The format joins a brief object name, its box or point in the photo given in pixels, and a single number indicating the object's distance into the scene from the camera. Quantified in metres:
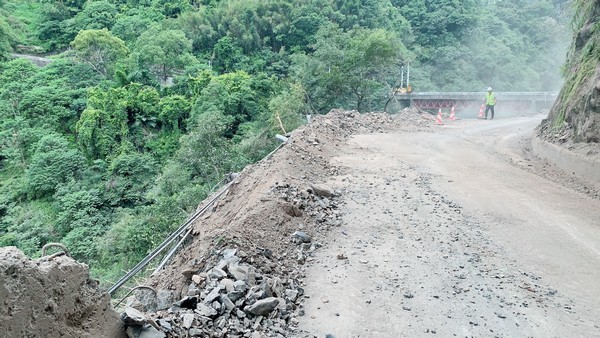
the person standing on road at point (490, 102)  24.53
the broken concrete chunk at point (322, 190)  8.32
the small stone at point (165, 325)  3.82
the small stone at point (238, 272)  4.95
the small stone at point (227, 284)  4.71
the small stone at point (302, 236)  6.56
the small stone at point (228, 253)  5.34
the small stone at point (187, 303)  4.40
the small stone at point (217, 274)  4.93
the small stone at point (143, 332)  3.65
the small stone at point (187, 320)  4.01
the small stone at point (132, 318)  3.66
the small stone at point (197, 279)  4.92
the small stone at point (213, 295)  4.51
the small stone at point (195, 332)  3.98
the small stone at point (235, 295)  4.60
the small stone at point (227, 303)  4.48
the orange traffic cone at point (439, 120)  23.23
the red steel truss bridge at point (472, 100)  35.69
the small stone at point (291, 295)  5.07
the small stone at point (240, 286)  4.73
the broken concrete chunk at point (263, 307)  4.54
